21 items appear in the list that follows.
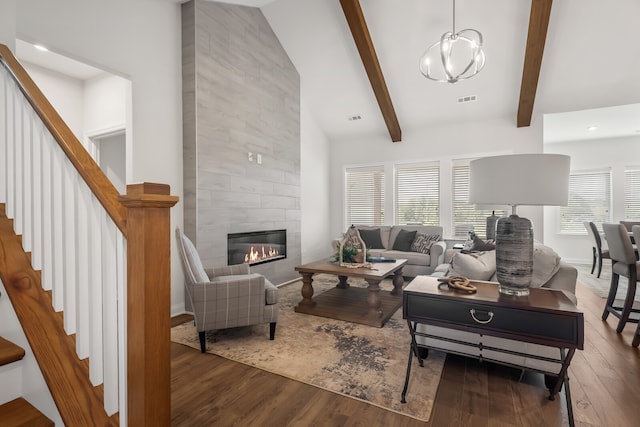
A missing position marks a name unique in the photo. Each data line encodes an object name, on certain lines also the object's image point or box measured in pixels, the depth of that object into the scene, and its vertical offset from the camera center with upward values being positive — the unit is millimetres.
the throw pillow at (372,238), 5744 -538
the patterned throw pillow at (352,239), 3977 -384
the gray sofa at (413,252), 4898 -729
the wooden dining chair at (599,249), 5100 -691
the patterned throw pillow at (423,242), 5215 -566
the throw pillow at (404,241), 5426 -560
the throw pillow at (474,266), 2459 -455
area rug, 2021 -1167
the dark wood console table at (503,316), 1609 -600
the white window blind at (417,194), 6094 +284
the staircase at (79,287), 1023 -278
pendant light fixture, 4439 +2217
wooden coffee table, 3336 -1128
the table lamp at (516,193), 1671 +81
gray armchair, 2562 -752
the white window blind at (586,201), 6820 +137
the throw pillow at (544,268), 2242 -429
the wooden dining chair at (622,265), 2844 -540
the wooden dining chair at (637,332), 2653 -1045
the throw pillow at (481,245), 3528 -422
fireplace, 4000 -522
